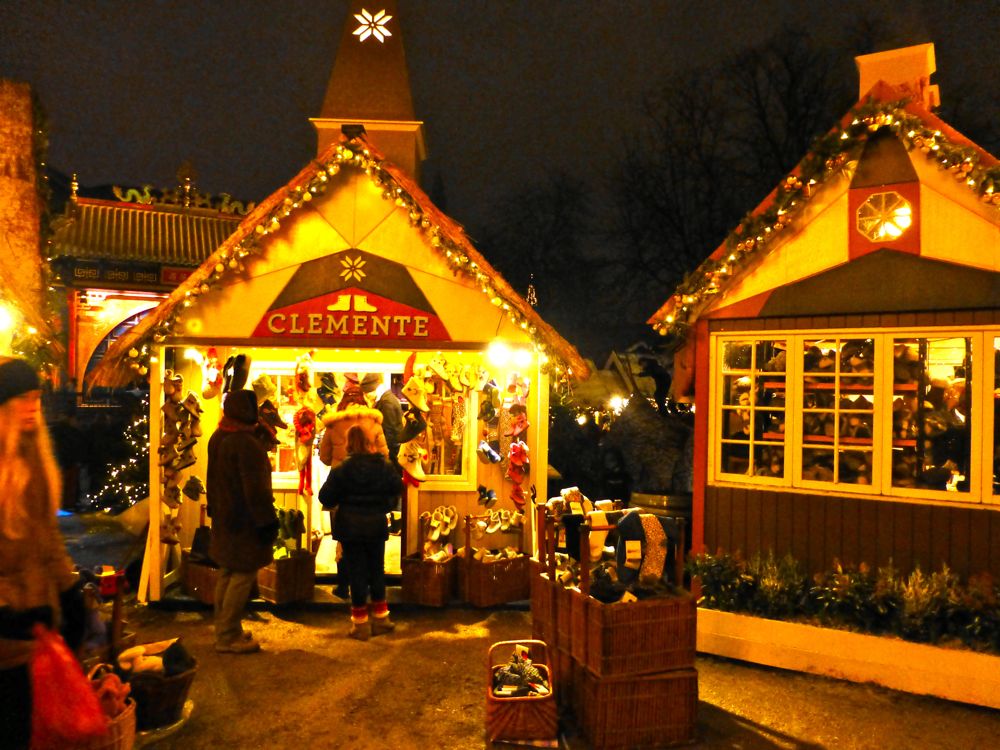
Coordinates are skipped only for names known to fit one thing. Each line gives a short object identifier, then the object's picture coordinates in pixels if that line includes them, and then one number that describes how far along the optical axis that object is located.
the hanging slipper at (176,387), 7.71
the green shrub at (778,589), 6.45
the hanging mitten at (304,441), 8.21
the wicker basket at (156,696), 4.94
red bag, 3.32
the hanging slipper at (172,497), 7.65
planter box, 5.68
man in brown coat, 6.22
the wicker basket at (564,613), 5.07
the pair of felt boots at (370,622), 6.81
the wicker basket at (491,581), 7.64
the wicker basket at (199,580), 7.57
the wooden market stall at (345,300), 7.68
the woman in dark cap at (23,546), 3.30
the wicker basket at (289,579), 7.48
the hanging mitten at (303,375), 8.20
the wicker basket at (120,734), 4.04
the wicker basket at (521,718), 4.76
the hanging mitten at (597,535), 5.33
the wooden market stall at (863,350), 6.19
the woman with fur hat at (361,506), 6.68
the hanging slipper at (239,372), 7.64
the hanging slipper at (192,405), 7.78
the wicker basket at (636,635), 4.70
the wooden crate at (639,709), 4.75
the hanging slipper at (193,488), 7.93
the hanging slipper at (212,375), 8.01
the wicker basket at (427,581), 7.64
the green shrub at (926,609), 5.88
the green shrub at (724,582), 6.64
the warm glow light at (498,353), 7.89
